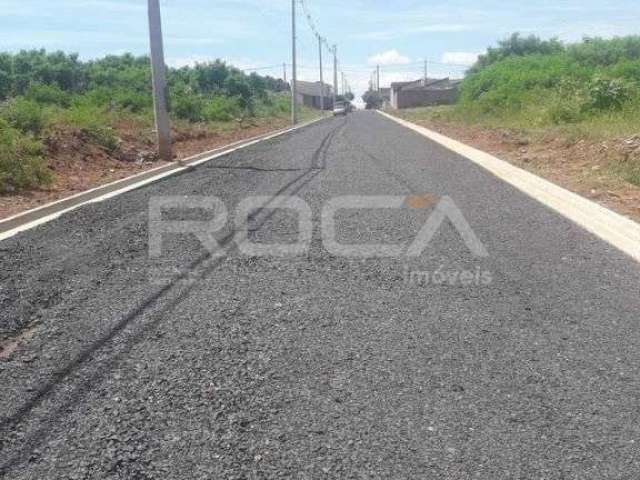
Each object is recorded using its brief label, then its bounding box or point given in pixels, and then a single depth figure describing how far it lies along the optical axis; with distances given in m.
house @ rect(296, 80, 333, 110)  118.91
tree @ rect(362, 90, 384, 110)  144.60
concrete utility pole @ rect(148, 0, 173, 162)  14.85
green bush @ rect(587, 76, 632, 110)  21.73
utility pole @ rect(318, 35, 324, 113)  70.66
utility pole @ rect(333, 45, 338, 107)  97.73
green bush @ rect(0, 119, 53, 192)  9.91
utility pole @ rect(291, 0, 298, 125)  41.50
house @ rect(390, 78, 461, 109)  90.43
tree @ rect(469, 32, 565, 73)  62.50
